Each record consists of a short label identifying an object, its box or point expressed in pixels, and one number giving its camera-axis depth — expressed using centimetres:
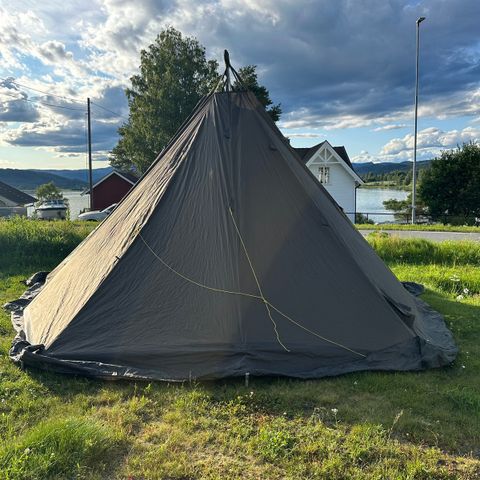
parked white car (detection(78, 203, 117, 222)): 2467
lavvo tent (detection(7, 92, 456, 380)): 376
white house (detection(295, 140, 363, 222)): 2898
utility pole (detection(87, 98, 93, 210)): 2709
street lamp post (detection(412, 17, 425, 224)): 2042
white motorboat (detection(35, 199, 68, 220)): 2605
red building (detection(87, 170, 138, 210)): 3453
